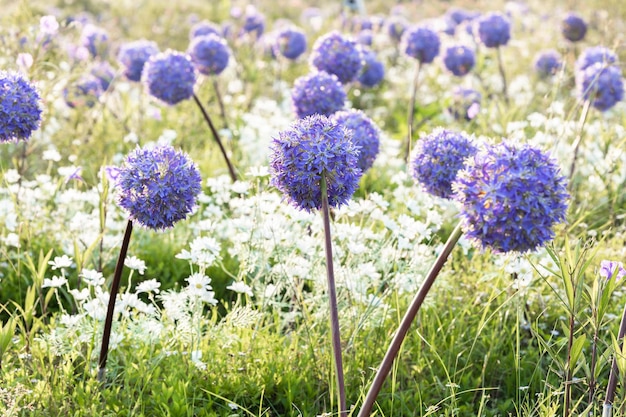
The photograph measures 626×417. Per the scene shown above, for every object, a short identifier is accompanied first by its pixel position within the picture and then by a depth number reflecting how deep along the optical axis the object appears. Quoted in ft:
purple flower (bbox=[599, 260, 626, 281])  7.89
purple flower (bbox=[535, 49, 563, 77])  20.70
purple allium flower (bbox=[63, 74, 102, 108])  15.69
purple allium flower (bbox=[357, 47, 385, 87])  17.04
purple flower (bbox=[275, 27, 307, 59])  17.92
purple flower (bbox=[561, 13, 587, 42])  19.92
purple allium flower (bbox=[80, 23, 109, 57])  18.19
